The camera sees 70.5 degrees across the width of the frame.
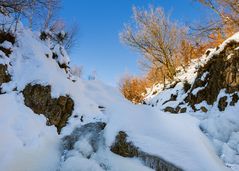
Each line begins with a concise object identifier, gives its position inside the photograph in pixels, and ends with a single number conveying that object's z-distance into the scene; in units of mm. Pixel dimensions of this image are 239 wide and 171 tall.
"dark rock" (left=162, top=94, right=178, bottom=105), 6099
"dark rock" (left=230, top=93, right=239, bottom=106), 4296
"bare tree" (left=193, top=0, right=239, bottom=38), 6656
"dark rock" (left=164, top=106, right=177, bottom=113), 5581
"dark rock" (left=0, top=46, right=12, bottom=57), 4446
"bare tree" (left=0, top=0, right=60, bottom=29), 4035
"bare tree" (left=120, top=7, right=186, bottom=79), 9837
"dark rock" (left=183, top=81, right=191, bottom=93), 5919
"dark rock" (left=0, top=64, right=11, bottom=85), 4046
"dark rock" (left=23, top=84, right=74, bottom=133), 4023
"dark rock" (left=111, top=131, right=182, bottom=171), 3180
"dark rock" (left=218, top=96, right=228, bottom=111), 4423
